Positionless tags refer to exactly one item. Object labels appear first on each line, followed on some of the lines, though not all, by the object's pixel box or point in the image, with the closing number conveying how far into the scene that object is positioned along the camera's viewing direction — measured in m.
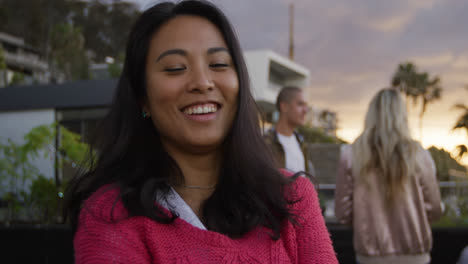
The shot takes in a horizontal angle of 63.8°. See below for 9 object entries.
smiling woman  1.02
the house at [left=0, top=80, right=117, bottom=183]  13.58
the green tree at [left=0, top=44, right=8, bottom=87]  28.35
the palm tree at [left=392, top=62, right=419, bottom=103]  38.44
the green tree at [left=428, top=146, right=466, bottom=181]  11.29
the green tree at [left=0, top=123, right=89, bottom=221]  5.78
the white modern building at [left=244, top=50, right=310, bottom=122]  22.86
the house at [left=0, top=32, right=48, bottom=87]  42.84
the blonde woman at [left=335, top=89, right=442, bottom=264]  2.55
